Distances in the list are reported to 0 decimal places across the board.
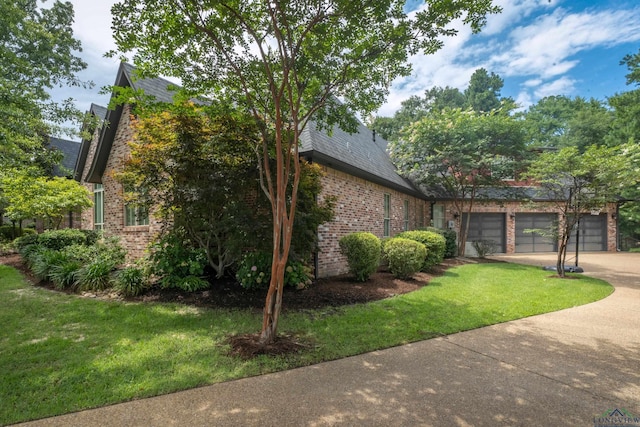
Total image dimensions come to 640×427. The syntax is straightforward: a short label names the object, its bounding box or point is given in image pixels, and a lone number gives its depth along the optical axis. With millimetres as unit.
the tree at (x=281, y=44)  3650
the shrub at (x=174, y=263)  6430
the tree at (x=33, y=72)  5715
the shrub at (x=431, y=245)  9445
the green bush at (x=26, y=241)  11345
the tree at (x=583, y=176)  7938
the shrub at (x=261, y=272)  5980
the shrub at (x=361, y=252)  7496
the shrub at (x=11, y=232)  16875
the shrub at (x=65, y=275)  7148
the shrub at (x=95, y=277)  6795
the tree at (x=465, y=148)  12992
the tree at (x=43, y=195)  11578
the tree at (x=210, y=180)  5836
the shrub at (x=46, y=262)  7879
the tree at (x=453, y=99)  29531
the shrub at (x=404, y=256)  8008
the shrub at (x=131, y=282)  6297
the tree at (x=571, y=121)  22031
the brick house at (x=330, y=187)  8359
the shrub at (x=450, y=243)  13398
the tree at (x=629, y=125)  17922
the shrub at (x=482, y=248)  13938
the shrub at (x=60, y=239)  10898
